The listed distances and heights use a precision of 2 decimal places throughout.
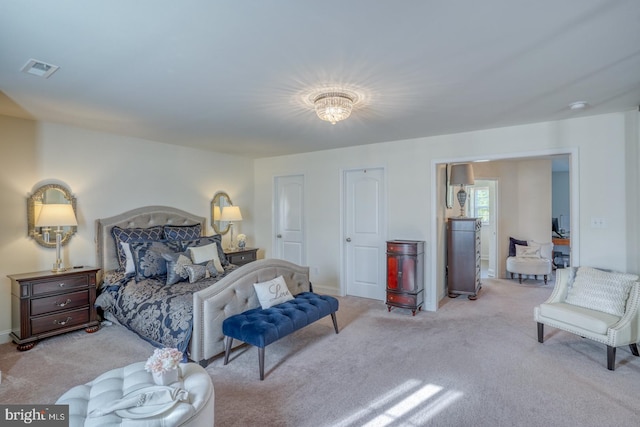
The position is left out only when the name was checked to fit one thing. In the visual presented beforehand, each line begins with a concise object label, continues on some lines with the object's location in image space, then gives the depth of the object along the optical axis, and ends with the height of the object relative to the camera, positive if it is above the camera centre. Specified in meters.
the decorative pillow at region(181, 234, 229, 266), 4.12 -0.42
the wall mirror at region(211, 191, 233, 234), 5.46 +0.02
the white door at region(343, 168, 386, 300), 5.04 -0.38
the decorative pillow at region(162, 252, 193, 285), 3.54 -0.62
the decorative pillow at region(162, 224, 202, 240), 4.44 -0.30
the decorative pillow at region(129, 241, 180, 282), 3.72 -0.55
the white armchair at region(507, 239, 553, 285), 6.02 -0.98
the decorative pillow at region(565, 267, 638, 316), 2.97 -0.79
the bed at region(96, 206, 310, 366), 2.84 -0.79
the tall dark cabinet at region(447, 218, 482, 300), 5.11 -0.78
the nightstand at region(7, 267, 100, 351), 3.24 -0.97
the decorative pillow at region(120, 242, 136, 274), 3.83 -0.58
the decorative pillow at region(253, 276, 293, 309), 3.20 -0.82
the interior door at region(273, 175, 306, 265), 5.84 -0.15
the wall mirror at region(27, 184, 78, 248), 3.63 +0.08
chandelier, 2.74 +0.88
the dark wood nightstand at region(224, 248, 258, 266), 5.02 -0.72
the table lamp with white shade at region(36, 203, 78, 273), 3.46 -0.08
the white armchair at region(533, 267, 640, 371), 2.78 -0.95
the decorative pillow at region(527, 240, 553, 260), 6.27 -0.80
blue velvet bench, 2.67 -0.98
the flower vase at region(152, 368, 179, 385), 1.77 -0.91
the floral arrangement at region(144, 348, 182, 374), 1.77 -0.83
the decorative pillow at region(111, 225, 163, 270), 4.04 -0.31
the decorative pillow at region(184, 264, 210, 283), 3.58 -0.68
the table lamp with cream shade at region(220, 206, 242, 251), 5.32 -0.06
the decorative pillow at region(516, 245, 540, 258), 6.23 -0.84
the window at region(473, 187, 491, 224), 8.19 +0.10
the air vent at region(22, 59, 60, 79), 2.20 +1.00
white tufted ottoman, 1.50 -0.97
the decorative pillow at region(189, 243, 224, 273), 3.87 -0.53
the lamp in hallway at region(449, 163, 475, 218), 5.31 +0.55
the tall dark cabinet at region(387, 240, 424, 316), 4.31 -0.87
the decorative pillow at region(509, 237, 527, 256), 6.38 -0.70
